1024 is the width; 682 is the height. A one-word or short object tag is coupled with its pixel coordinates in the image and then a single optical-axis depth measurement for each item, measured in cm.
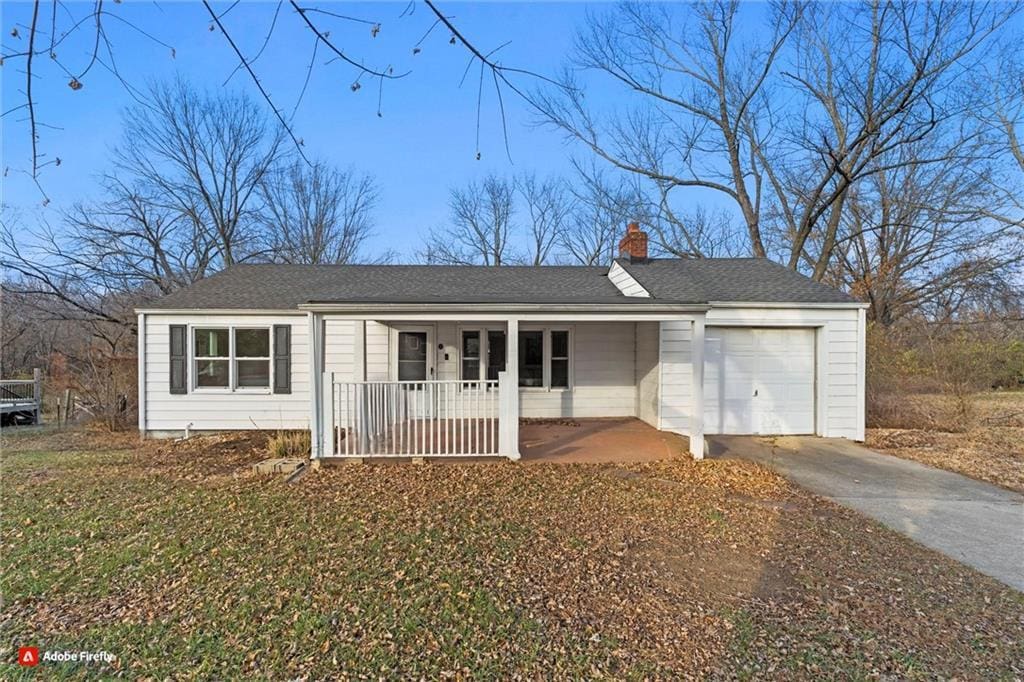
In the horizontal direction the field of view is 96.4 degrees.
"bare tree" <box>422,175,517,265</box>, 2541
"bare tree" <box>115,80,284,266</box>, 1716
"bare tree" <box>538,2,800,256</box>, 1655
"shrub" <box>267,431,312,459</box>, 713
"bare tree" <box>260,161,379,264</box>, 2131
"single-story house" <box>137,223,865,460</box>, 680
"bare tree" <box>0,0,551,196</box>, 182
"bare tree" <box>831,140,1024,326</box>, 1648
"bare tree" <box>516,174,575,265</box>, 2531
